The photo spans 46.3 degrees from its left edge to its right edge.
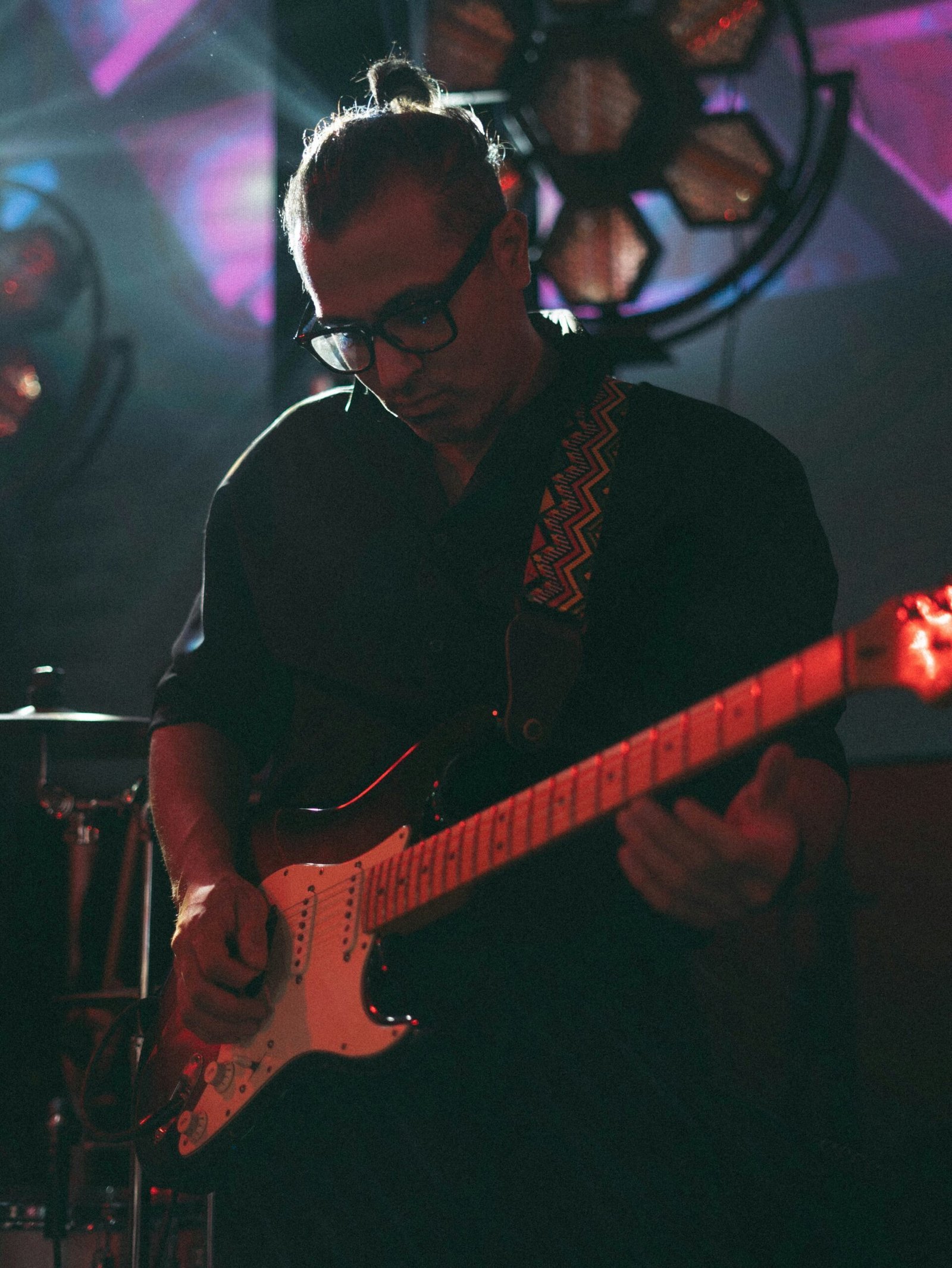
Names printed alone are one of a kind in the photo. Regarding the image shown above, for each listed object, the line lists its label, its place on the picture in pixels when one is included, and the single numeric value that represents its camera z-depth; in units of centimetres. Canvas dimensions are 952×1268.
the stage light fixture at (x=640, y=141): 219
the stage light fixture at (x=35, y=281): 333
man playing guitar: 108
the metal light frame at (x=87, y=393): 328
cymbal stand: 217
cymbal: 212
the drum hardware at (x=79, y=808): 204
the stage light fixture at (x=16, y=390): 326
